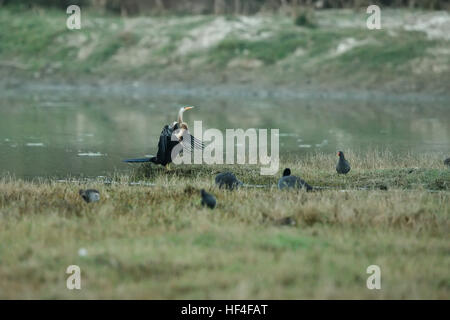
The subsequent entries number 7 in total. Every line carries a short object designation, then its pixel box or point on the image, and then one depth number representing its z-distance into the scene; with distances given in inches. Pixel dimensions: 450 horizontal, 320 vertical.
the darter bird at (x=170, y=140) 546.9
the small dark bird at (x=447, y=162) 605.4
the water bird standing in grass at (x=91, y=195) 413.1
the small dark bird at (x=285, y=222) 358.0
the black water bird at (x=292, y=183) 458.9
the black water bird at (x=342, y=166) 540.7
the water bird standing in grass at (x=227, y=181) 470.0
